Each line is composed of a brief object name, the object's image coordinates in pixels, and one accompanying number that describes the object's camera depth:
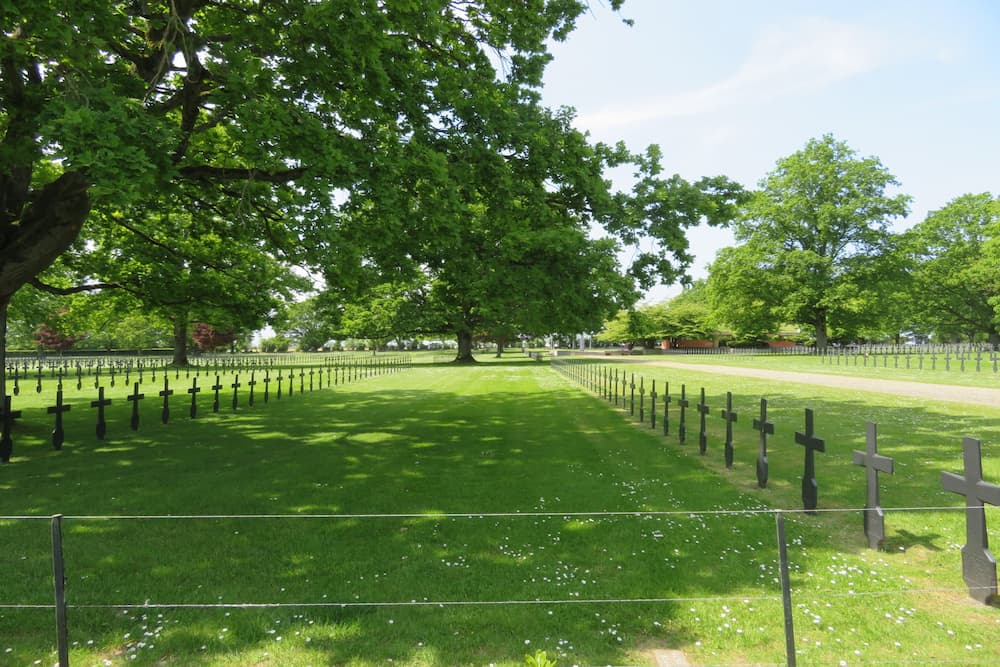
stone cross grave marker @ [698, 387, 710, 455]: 10.57
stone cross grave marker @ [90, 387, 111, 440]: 12.62
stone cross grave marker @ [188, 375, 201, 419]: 16.24
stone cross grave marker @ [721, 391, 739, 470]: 9.30
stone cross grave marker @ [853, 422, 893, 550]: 5.53
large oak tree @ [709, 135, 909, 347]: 54.03
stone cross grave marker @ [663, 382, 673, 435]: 12.71
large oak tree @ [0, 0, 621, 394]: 6.75
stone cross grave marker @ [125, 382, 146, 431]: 13.81
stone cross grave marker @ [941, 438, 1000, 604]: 4.38
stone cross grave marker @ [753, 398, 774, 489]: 7.76
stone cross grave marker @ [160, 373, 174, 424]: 14.88
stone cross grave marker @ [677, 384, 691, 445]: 11.79
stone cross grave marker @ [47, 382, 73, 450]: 11.35
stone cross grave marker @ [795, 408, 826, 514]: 6.66
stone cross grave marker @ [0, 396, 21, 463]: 9.95
